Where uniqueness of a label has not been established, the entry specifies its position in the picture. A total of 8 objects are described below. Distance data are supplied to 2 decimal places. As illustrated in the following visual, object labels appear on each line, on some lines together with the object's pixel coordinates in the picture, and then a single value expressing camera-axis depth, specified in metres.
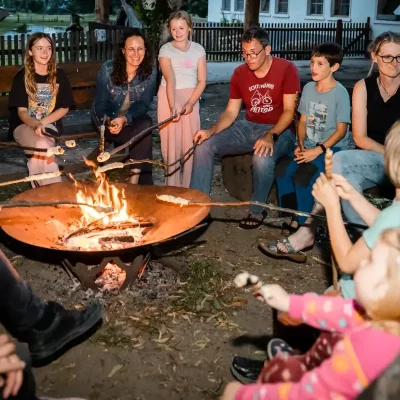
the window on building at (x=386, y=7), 23.28
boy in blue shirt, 5.36
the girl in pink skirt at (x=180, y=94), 6.32
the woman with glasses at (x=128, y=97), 6.30
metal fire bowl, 4.11
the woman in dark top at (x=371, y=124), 4.84
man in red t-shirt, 5.64
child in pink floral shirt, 1.99
